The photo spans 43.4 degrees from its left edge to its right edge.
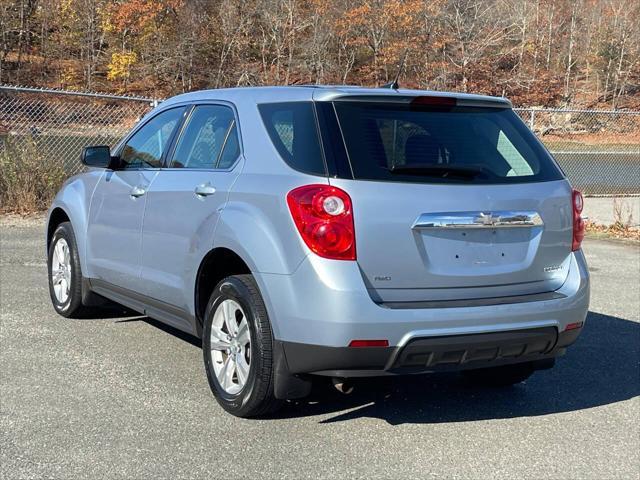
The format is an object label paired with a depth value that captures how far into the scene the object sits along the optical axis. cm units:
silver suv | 374
